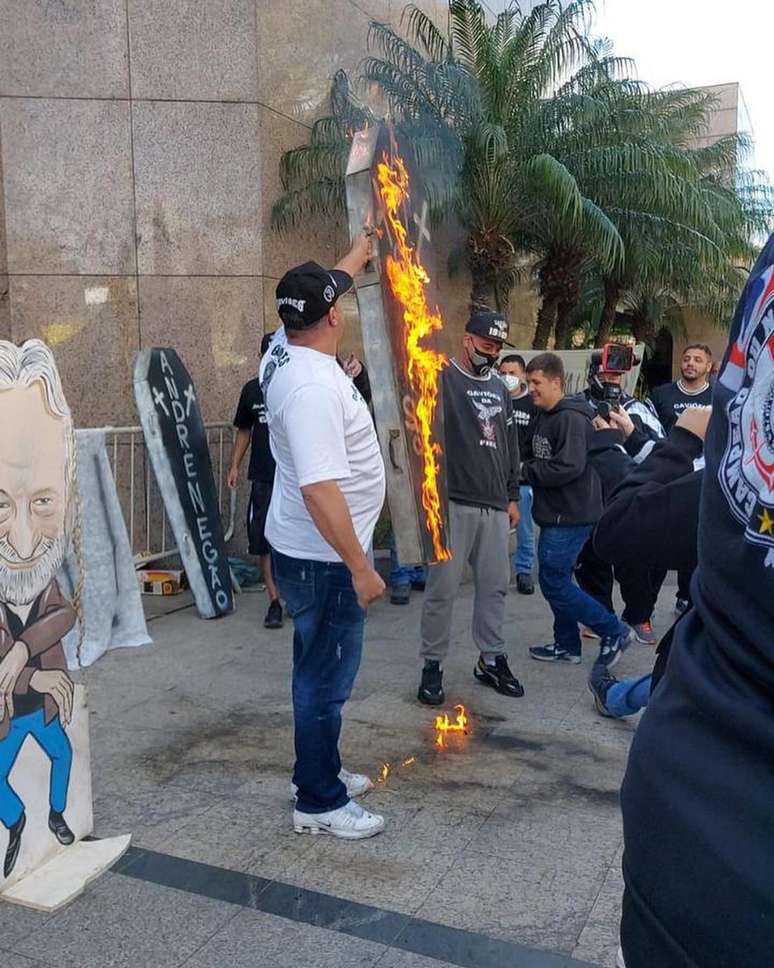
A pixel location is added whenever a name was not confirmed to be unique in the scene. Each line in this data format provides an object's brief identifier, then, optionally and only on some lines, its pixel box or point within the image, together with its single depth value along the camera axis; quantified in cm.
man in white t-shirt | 284
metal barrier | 705
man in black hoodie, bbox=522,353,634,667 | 487
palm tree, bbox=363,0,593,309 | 978
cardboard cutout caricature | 276
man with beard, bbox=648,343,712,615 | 680
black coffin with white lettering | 625
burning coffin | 334
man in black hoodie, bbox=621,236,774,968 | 105
